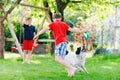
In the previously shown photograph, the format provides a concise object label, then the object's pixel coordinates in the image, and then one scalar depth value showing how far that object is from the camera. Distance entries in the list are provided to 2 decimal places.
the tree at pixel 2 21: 14.45
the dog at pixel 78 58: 10.07
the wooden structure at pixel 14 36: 14.56
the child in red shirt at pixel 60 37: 8.76
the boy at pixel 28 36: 12.87
